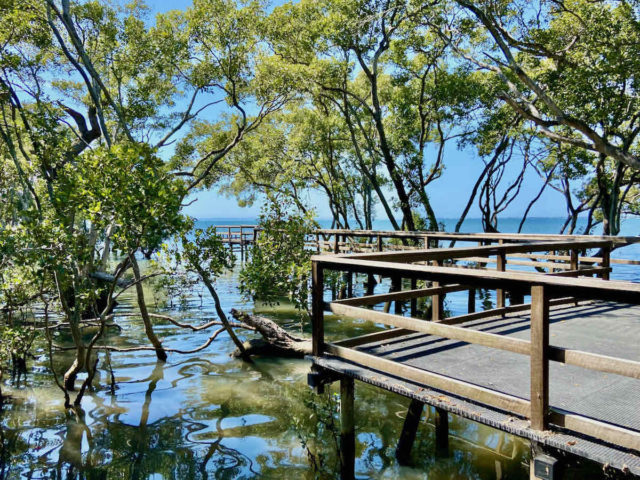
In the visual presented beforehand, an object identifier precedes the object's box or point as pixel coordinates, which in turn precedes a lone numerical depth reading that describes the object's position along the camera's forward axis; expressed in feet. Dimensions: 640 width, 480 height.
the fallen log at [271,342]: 32.83
